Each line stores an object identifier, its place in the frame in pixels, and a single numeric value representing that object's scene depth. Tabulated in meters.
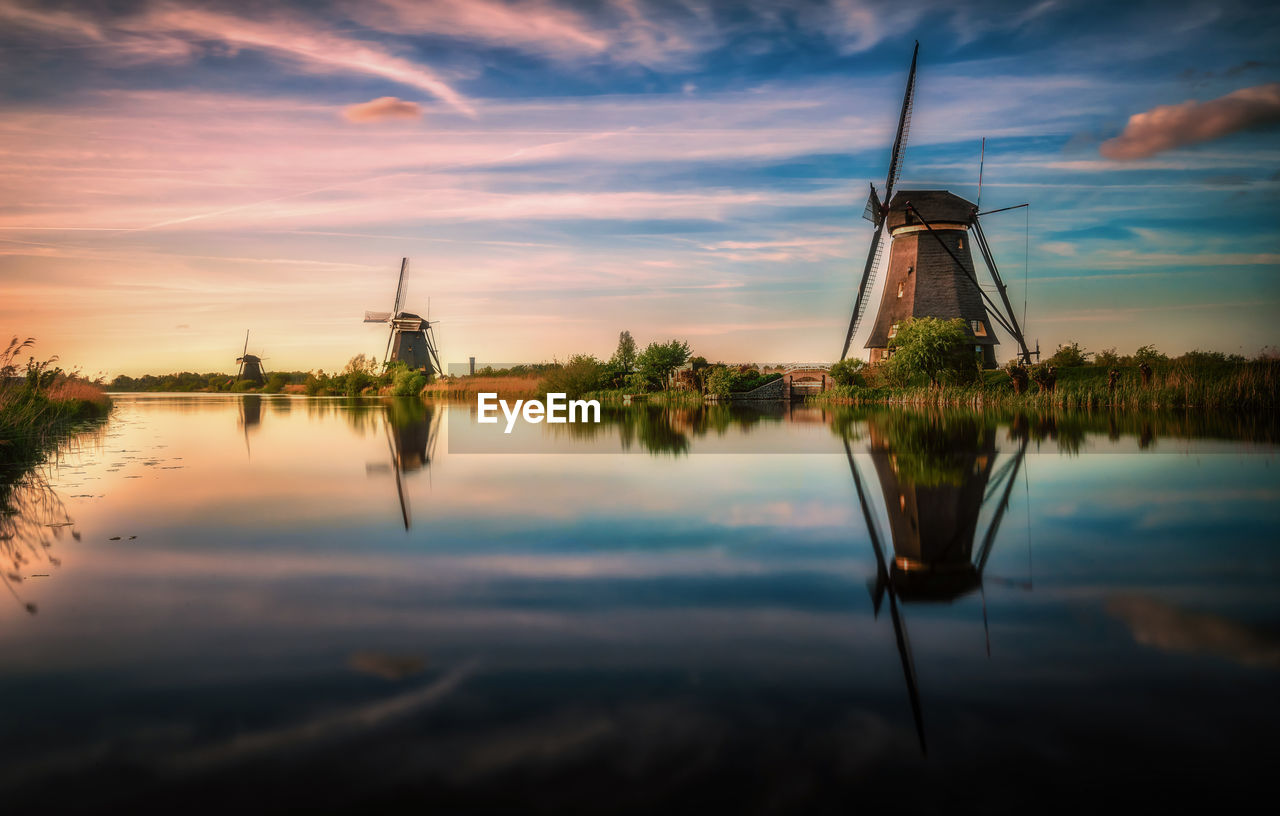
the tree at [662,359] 38.69
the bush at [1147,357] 29.20
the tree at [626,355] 40.25
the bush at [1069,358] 33.03
